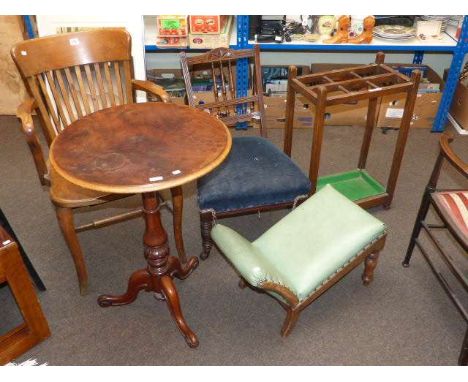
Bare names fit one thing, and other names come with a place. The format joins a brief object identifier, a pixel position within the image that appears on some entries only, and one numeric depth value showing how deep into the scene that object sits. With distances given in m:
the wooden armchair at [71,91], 1.75
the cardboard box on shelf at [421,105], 3.09
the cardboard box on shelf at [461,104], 3.14
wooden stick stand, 1.98
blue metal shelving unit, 2.81
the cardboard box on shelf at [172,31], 2.77
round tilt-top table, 1.37
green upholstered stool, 1.60
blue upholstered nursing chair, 1.93
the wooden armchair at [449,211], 1.65
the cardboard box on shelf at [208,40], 2.80
